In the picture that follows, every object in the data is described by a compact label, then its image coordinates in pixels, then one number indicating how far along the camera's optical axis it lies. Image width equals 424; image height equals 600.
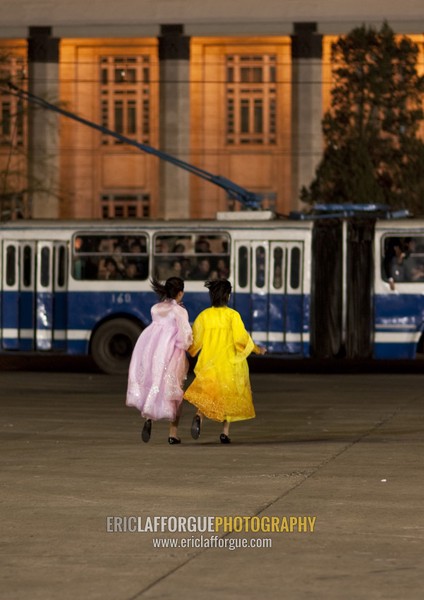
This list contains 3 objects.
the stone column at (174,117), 59.06
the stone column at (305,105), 58.38
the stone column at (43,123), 58.09
